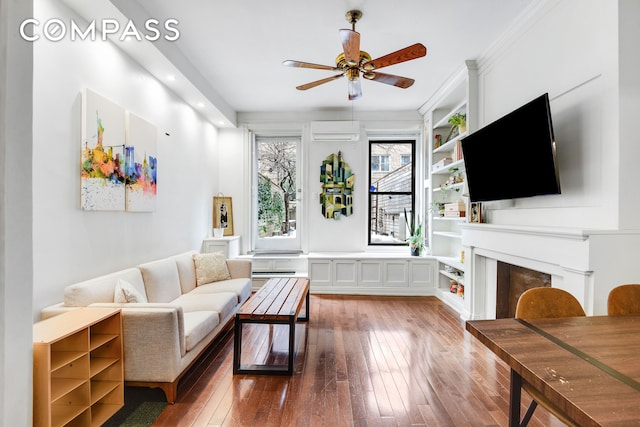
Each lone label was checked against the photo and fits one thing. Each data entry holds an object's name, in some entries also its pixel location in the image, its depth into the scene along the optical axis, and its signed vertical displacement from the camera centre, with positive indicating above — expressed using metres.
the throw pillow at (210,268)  3.73 -0.69
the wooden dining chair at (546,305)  1.58 -0.47
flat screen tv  2.21 +0.47
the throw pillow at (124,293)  2.24 -0.60
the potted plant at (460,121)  3.82 +1.12
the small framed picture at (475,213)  3.38 -0.01
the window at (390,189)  5.55 +0.41
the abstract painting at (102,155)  2.34 +0.45
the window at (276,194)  5.52 +0.31
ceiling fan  2.32 +1.22
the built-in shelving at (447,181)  3.92 +0.44
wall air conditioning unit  5.10 +1.35
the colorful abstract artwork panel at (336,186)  5.30 +0.44
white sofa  1.99 -0.81
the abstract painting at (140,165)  2.83 +0.45
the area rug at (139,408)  1.86 -1.26
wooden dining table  0.79 -0.48
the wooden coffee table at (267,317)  2.42 -0.82
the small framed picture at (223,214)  5.08 -0.04
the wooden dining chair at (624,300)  1.59 -0.45
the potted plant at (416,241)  4.91 -0.46
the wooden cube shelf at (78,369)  1.52 -0.88
